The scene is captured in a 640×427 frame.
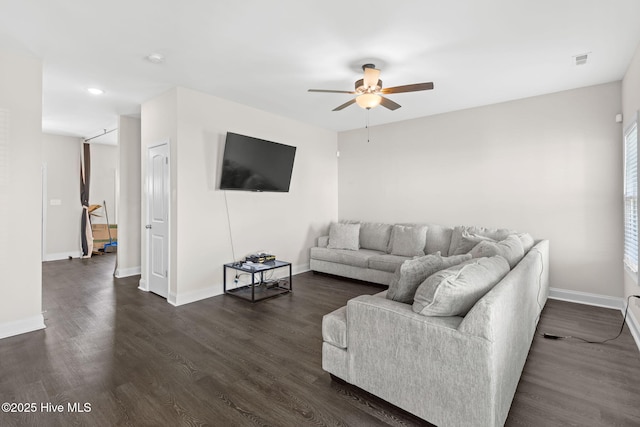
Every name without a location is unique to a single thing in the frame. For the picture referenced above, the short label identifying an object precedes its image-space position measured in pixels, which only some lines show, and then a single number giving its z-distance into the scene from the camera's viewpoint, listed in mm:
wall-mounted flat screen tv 4203
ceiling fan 3057
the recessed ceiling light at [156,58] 2997
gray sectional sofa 1481
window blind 2982
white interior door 4055
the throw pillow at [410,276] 1942
